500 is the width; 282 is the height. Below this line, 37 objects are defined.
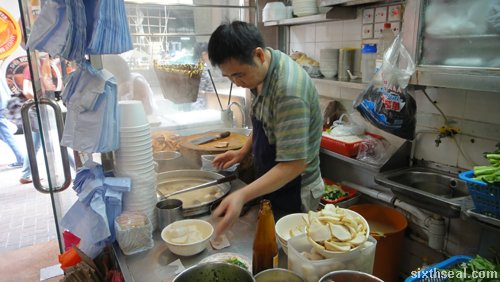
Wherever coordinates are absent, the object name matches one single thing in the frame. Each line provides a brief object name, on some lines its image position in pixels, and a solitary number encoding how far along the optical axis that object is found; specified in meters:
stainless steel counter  1.24
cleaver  2.42
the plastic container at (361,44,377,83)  2.57
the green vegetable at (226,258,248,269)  1.18
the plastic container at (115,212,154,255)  1.35
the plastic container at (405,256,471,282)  1.67
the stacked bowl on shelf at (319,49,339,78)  2.96
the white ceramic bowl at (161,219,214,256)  1.31
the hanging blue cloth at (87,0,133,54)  1.37
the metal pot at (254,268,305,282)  0.97
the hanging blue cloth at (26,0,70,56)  1.40
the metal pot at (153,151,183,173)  2.17
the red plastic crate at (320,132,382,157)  2.72
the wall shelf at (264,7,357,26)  2.76
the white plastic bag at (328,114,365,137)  2.88
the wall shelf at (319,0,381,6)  2.43
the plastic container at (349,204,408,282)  2.42
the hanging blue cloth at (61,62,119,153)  1.44
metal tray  1.64
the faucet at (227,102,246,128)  3.25
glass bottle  1.08
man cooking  1.42
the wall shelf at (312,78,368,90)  2.58
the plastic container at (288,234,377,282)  0.94
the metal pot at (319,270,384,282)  0.90
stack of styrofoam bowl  1.48
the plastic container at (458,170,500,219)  1.69
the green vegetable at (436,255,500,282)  1.59
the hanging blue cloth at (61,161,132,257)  1.40
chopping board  2.23
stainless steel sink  2.03
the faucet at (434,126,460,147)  2.34
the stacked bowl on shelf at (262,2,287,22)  3.17
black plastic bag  2.18
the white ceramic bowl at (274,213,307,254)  1.27
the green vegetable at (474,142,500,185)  1.70
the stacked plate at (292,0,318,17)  2.95
